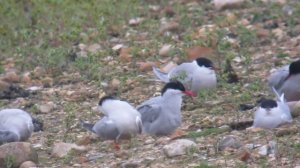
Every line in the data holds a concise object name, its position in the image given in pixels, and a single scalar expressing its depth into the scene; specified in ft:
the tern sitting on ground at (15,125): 56.90
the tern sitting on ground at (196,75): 65.82
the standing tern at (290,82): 61.41
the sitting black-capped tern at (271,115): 53.72
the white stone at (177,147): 50.58
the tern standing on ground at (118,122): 55.57
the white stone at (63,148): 54.34
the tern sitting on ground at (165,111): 56.70
